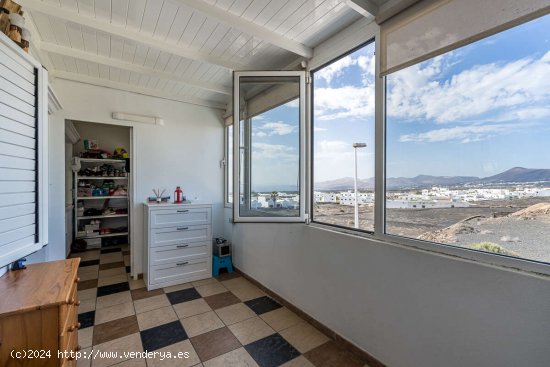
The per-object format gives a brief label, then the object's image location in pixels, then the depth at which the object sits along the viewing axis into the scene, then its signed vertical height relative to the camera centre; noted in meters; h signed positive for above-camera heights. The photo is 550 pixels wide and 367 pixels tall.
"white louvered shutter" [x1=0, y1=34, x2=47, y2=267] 1.24 +0.15
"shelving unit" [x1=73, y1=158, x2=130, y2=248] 4.34 -0.37
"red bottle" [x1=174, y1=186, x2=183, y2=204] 3.35 -0.16
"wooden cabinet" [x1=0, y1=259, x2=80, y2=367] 1.00 -0.59
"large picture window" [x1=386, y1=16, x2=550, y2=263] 1.12 +0.21
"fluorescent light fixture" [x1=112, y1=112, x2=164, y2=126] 2.98 +0.83
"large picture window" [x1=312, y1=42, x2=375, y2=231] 1.85 +0.37
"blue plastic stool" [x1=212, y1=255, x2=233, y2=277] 3.28 -1.09
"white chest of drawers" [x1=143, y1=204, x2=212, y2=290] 2.86 -0.74
